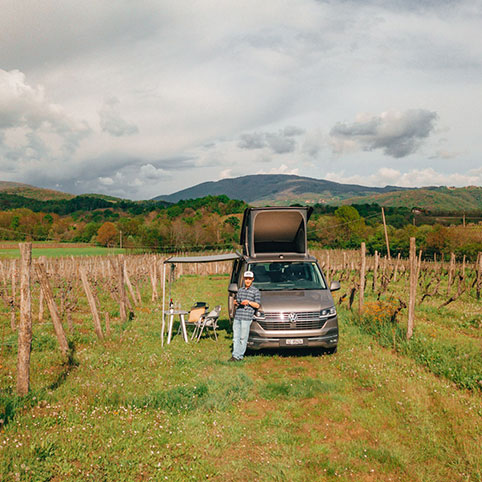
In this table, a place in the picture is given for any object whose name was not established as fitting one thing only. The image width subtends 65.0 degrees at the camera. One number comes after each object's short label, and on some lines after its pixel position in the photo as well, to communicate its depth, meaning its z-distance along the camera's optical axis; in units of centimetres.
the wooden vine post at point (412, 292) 867
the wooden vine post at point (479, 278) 1839
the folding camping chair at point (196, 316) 1058
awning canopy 1092
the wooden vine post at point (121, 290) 1272
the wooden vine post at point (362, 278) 1172
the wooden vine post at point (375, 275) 2030
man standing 811
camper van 809
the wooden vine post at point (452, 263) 2109
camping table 1025
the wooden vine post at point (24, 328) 589
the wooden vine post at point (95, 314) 988
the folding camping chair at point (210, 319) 1059
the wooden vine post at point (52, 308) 782
